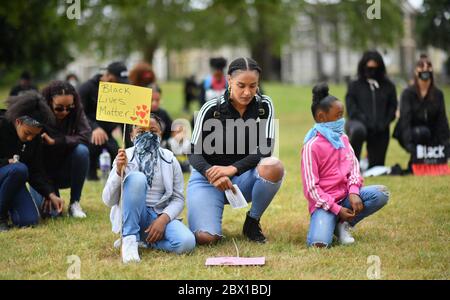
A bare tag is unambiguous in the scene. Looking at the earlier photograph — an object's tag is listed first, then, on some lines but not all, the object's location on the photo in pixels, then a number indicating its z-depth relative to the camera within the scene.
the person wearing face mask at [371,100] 17.09
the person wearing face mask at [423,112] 16.97
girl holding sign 9.31
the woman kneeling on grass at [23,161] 11.26
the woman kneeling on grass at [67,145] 12.53
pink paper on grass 8.91
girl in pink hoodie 10.03
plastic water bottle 16.62
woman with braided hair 10.06
